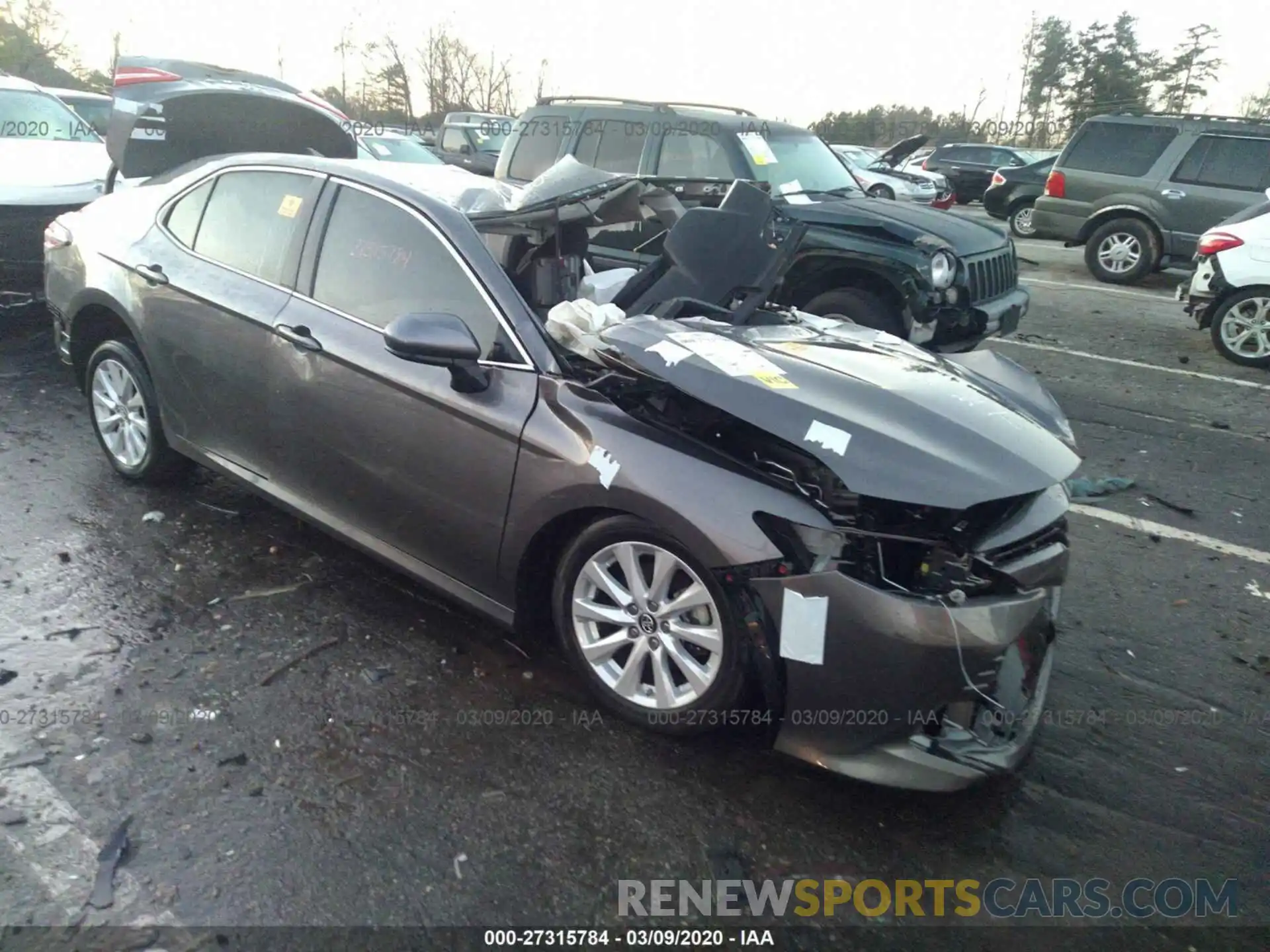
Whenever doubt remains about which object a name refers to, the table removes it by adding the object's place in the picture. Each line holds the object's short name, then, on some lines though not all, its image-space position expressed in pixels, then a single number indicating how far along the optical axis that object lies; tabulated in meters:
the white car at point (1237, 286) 8.82
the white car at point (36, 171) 7.32
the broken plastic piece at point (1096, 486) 5.46
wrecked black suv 6.79
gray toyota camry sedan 2.76
